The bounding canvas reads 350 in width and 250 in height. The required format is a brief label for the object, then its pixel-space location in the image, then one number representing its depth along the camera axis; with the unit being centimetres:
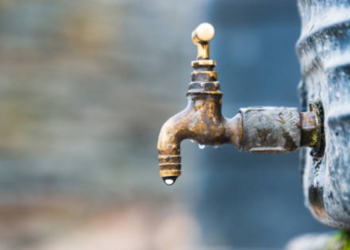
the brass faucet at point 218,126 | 131
